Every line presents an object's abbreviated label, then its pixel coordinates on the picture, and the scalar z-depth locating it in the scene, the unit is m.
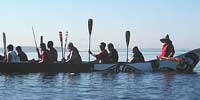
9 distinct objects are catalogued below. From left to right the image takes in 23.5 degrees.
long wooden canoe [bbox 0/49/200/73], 23.36
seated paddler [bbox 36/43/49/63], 23.34
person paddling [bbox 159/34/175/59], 23.72
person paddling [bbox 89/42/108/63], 24.09
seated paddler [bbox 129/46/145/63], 24.08
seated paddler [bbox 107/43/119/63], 24.25
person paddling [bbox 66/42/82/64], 23.34
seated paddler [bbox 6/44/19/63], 22.55
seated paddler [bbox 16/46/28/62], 23.88
